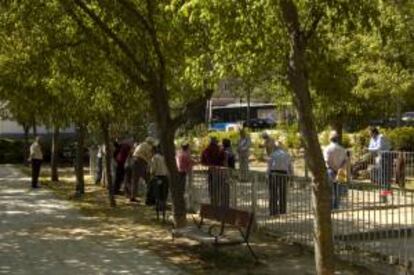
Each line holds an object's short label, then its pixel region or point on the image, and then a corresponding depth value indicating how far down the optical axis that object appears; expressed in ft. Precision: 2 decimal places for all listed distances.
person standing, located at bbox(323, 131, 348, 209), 51.70
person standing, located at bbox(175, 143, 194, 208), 60.18
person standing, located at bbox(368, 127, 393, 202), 69.56
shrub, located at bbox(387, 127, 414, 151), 100.83
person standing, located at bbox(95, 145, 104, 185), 87.44
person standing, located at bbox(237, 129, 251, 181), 81.71
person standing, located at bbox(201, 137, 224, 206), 60.75
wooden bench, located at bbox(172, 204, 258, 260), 39.65
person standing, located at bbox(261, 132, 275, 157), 63.62
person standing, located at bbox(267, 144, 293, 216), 46.19
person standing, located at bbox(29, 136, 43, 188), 86.31
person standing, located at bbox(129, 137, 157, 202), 69.17
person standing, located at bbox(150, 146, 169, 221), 57.31
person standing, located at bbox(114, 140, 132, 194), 75.46
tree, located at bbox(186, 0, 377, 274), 26.73
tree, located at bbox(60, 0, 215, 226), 46.98
